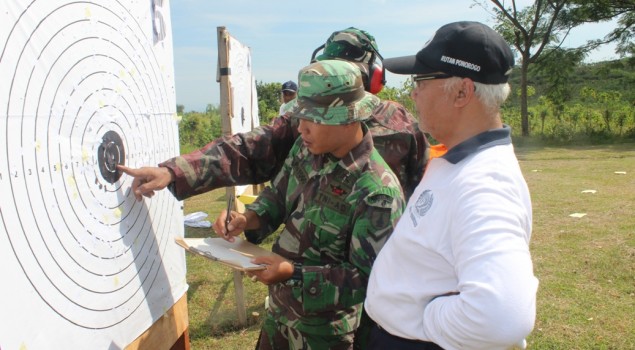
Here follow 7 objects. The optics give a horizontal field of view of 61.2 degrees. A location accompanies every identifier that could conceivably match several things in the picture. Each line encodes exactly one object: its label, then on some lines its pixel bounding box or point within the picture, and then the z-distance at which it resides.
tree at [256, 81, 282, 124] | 21.33
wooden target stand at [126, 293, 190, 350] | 2.07
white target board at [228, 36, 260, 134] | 4.79
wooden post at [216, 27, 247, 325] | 3.44
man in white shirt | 1.00
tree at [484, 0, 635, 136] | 17.52
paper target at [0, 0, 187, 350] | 1.38
